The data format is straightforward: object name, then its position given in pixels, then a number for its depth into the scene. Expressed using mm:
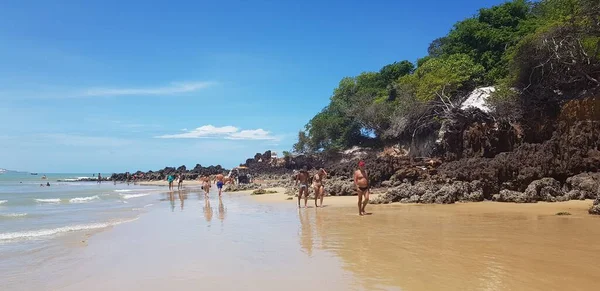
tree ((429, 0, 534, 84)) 31241
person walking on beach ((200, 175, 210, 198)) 24133
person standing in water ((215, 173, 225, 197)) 24406
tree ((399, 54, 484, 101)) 26156
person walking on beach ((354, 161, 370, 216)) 12144
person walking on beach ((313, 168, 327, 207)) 15759
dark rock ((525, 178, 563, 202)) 13812
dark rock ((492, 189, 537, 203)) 13898
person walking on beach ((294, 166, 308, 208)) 15770
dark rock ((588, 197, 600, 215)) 10344
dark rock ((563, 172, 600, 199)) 13352
